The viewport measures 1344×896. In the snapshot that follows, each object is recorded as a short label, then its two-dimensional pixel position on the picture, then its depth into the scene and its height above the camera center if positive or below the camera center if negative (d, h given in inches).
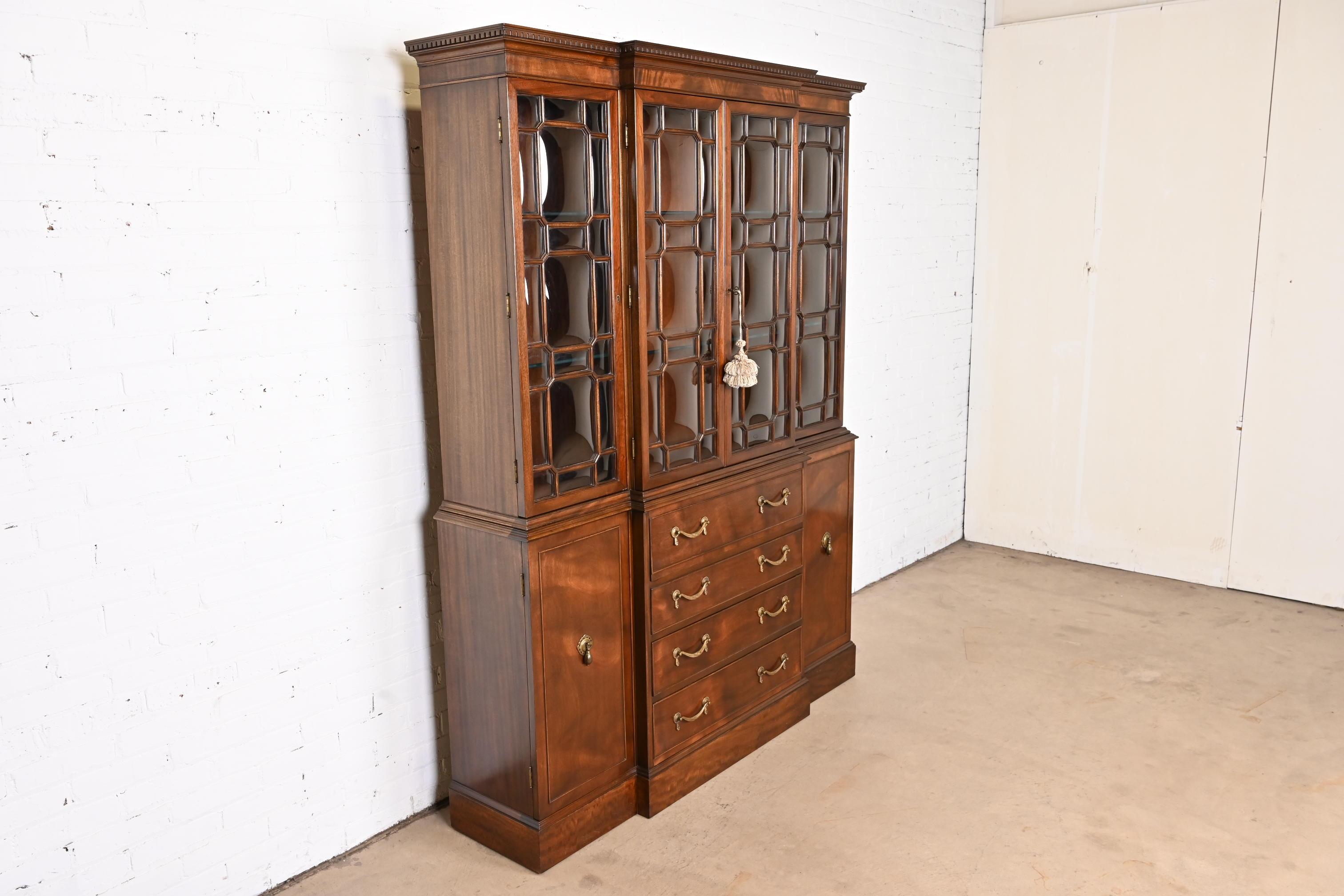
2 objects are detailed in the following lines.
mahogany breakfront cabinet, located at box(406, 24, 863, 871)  100.3 -16.7
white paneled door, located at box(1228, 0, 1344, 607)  171.3 -16.6
